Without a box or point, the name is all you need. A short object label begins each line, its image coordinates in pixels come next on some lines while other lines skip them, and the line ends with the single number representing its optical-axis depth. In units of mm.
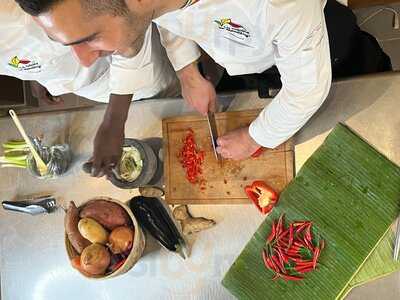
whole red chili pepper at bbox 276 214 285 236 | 824
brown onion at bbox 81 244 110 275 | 828
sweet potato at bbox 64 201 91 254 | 860
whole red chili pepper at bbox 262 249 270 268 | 833
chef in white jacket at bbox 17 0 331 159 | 562
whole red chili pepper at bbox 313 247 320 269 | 783
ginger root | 901
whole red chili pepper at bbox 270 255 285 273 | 812
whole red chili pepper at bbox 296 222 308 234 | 803
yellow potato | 837
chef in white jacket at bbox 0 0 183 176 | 787
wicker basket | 846
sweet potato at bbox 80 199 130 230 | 855
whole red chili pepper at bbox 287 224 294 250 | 804
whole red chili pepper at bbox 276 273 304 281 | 803
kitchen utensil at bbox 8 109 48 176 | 953
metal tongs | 1035
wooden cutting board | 851
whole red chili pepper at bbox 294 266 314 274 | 792
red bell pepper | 839
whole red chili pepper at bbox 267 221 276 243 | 830
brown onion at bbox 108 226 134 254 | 846
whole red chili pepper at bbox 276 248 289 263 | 807
